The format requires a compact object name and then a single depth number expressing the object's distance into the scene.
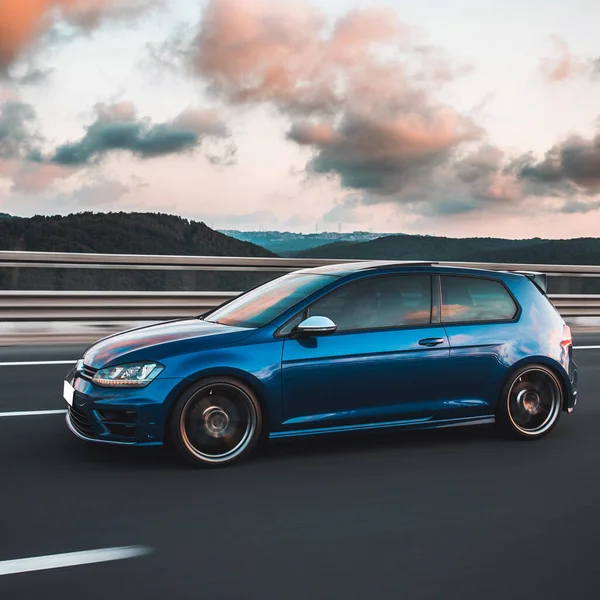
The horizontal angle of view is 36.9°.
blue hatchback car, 5.90
